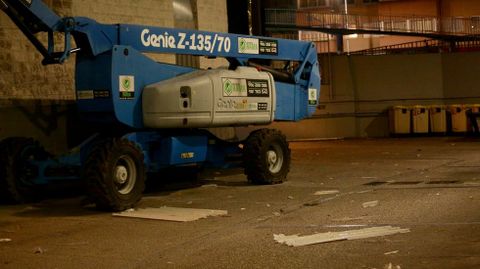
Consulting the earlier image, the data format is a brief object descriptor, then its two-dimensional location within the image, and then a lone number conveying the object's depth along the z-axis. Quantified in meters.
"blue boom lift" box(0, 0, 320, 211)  11.42
